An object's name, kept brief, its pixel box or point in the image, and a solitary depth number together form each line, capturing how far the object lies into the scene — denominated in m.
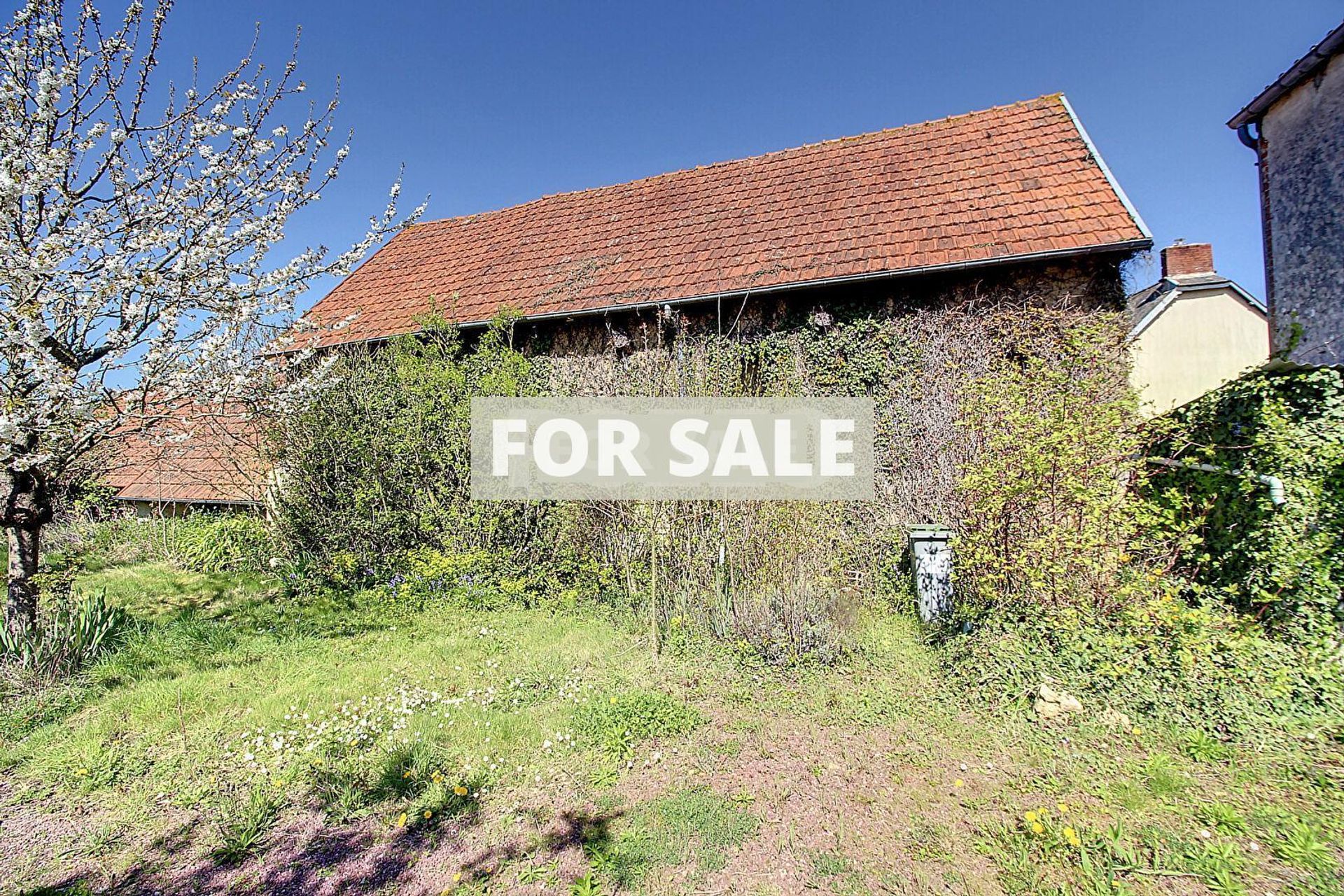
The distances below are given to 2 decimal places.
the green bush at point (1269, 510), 3.84
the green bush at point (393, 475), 6.57
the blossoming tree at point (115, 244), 3.82
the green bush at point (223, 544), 7.64
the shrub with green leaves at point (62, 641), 4.21
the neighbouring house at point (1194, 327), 14.50
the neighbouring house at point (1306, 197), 7.55
